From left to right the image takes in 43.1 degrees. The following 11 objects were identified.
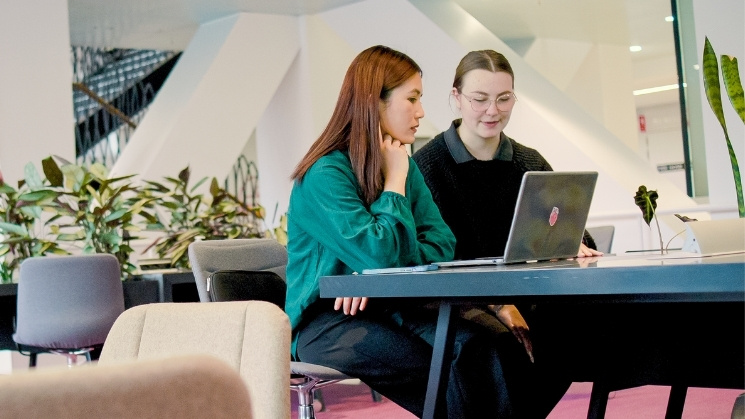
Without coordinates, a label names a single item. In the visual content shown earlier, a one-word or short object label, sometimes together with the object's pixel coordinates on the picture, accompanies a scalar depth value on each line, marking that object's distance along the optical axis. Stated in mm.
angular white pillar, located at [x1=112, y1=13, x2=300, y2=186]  7193
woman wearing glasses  2771
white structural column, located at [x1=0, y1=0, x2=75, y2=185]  5828
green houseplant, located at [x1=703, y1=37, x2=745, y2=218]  3182
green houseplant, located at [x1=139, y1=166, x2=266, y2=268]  5422
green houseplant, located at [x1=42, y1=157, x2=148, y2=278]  4867
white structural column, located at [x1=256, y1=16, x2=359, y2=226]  7727
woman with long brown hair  2070
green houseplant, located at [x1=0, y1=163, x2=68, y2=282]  4887
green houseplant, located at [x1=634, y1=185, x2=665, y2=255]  2289
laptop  1955
